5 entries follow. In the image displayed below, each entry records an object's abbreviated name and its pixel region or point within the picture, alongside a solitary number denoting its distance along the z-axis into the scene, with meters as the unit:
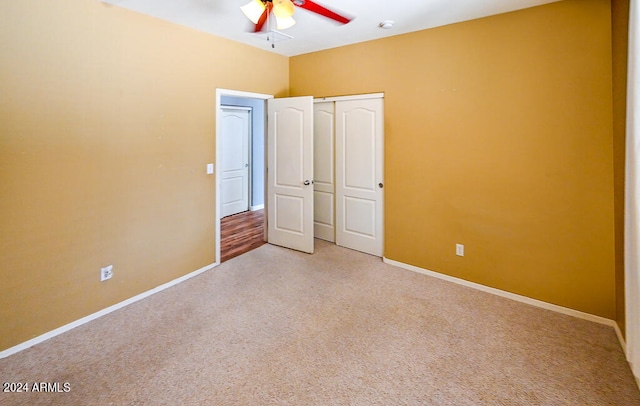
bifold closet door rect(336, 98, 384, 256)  3.91
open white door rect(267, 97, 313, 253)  4.07
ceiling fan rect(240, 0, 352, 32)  2.01
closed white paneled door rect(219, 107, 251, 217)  6.09
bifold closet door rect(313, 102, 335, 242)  4.40
